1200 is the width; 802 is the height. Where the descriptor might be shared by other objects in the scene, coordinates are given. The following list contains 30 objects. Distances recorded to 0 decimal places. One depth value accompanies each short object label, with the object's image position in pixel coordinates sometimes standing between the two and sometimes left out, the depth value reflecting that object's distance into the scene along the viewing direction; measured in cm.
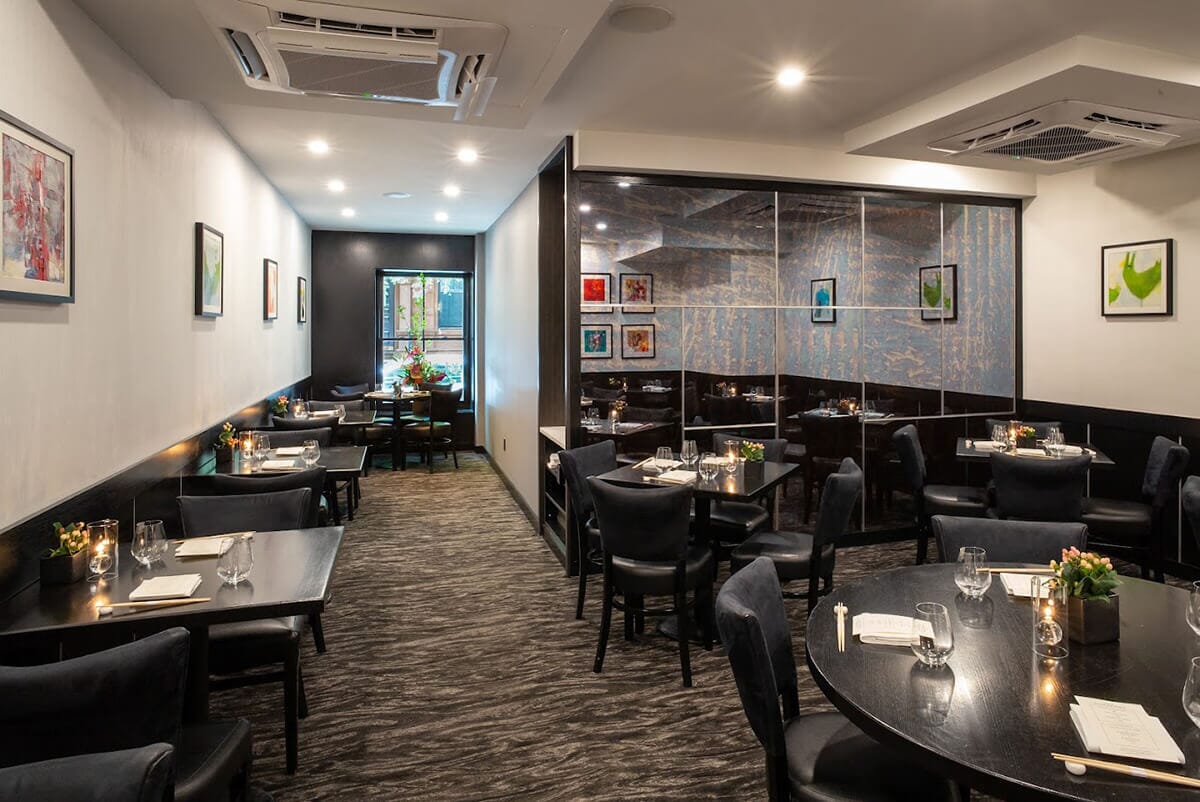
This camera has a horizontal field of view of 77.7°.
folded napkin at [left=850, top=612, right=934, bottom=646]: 187
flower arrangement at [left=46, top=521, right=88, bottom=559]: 224
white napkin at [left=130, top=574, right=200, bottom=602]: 209
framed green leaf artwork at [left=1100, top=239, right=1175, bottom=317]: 488
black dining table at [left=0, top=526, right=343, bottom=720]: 194
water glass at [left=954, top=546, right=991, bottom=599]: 211
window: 961
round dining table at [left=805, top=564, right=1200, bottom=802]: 133
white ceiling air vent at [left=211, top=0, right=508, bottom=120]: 237
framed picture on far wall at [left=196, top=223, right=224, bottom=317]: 408
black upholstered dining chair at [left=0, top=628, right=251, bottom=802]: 140
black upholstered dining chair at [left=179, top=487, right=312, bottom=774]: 259
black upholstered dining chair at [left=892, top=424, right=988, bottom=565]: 479
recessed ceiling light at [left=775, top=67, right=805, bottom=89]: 366
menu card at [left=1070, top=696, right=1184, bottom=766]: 137
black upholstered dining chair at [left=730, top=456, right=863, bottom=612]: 343
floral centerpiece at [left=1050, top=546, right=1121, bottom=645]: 187
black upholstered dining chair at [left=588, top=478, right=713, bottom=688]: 321
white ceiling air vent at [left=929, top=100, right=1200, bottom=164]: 384
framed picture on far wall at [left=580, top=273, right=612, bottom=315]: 486
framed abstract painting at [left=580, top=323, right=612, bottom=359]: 491
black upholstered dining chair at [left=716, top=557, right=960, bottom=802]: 171
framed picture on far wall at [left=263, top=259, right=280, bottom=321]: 596
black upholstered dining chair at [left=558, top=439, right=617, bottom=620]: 396
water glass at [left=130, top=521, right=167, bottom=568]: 239
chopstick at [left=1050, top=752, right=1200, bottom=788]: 128
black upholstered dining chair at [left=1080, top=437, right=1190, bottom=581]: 421
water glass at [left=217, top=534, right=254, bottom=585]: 221
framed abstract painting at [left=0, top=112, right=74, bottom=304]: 220
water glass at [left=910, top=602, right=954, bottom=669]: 172
